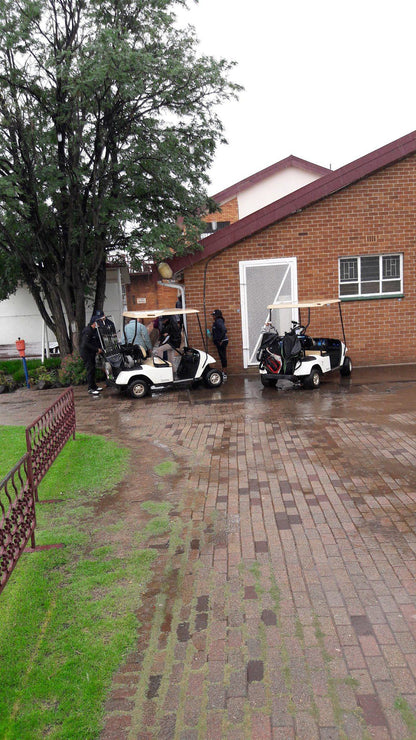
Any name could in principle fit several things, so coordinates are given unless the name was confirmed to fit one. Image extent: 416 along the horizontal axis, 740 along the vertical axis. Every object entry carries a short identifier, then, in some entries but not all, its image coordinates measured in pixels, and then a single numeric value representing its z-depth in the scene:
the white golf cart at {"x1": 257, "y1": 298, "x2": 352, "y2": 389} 11.88
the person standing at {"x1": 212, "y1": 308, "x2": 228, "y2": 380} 14.06
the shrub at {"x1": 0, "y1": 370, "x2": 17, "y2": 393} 15.09
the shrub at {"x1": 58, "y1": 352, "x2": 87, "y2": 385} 15.14
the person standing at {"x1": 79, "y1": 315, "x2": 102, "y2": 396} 13.00
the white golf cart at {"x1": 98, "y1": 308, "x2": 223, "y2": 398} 12.20
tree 12.39
